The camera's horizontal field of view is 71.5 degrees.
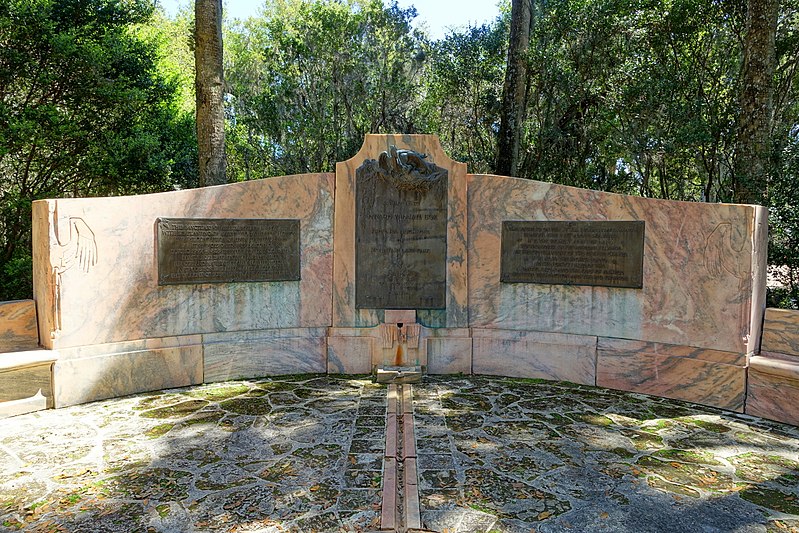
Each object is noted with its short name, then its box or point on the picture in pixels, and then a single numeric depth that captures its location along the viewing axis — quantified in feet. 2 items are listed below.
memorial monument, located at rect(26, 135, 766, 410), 20.33
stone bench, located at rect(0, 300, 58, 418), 18.94
